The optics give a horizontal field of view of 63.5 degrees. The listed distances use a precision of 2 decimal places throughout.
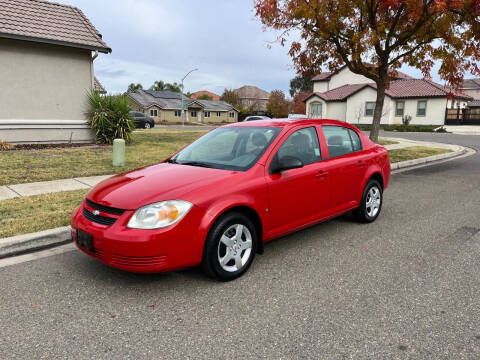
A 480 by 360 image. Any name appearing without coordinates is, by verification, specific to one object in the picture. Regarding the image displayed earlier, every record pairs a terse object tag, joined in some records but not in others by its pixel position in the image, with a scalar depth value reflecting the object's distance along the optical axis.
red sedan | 3.30
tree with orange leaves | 11.20
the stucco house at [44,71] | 12.52
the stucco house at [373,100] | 38.19
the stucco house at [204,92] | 133.30
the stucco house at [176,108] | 65.25
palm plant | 13.72
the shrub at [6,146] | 11.87
